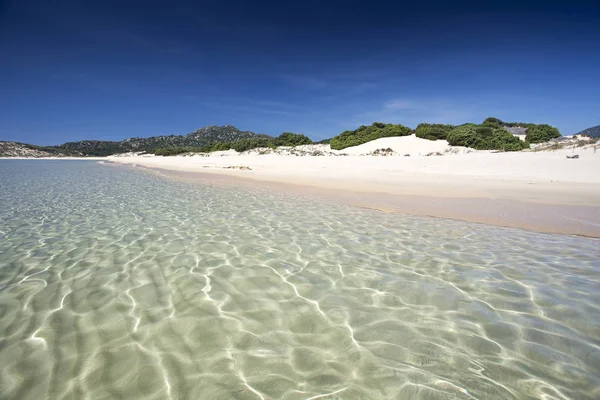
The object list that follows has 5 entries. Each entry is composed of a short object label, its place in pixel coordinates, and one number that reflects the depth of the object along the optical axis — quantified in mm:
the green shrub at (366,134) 42125
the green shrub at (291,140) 53834
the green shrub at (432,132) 35688
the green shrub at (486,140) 27105
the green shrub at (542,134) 38156
